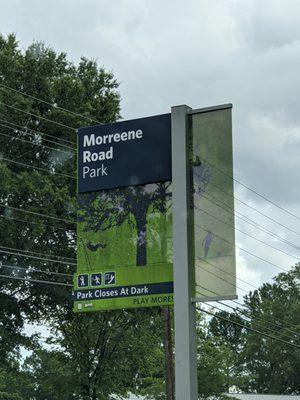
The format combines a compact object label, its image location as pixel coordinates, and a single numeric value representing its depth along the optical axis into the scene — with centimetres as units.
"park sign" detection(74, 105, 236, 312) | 1176
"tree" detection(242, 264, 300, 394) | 8212
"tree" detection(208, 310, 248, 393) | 9006
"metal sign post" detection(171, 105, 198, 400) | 1126
